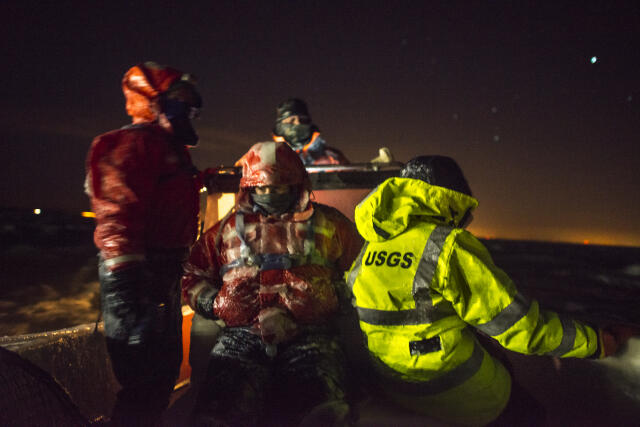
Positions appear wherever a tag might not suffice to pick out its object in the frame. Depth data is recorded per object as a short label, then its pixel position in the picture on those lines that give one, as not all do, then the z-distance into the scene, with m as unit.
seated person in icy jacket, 1.97
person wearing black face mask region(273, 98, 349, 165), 4.70
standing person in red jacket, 2.02
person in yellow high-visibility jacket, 1.66
